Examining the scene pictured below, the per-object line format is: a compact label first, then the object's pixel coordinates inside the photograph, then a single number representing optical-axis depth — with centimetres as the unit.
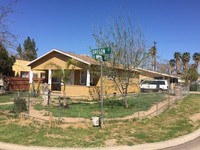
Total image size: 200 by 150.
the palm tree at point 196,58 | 4654
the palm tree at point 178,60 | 4841
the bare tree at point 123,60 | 1030
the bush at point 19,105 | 844
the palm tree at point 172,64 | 4879
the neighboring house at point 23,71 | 2284
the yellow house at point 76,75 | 1411
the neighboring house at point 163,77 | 2657
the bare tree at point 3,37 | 998
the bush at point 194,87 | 3270
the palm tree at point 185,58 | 4603
